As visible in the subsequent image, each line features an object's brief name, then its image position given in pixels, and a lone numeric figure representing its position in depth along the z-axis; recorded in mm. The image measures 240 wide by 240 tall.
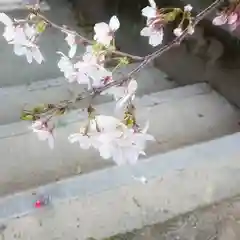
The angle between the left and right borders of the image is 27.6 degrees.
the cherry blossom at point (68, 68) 497
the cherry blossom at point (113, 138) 438
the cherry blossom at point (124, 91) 461
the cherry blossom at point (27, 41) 492
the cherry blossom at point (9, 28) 488
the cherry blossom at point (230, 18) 487
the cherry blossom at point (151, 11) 457
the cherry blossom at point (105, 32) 460
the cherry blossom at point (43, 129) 478
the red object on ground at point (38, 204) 750
